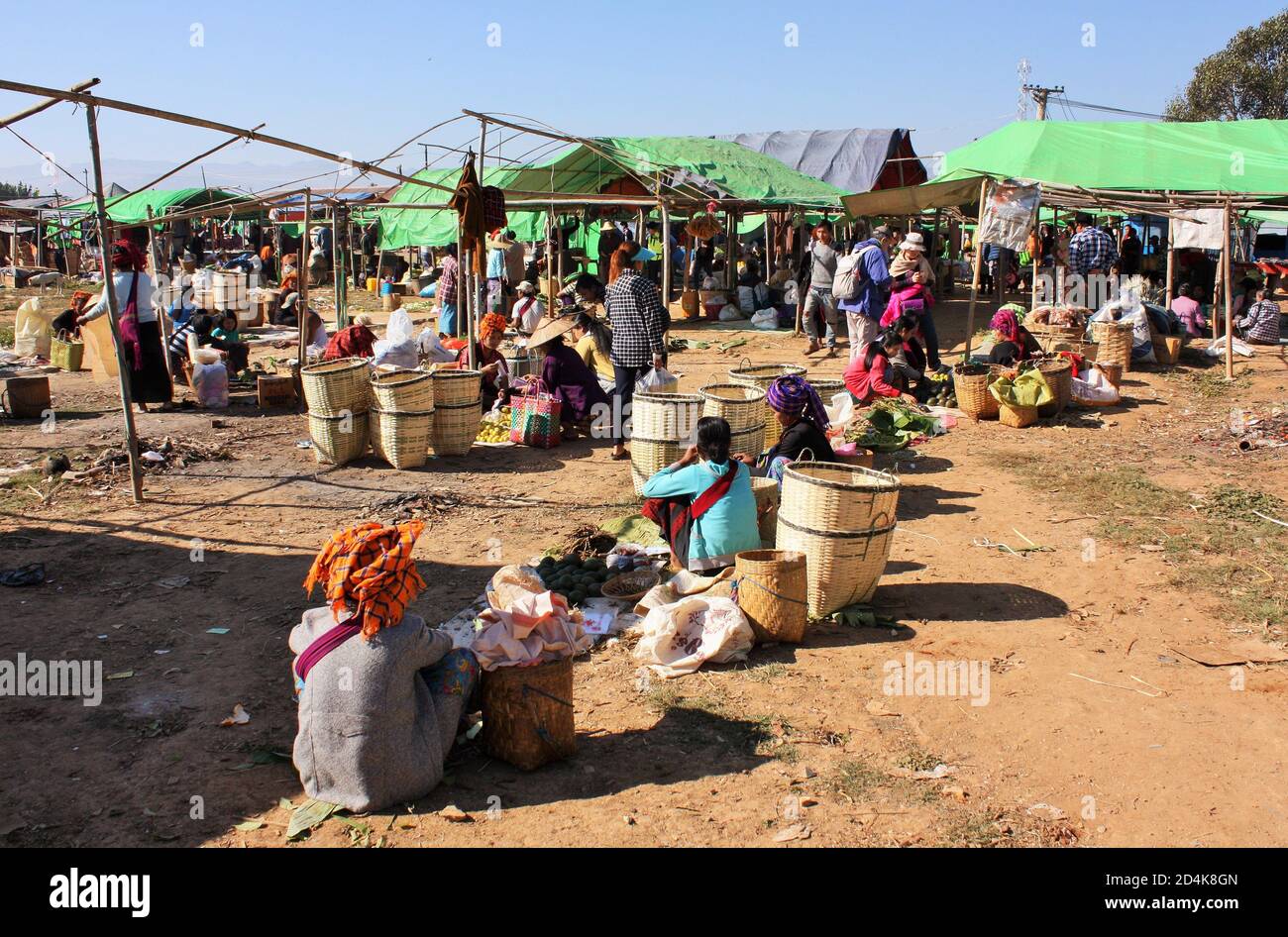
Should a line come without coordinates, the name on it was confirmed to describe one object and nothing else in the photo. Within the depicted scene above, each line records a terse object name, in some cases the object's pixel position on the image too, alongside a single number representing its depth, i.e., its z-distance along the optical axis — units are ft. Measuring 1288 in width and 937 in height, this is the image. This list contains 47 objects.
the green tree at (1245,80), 115.24
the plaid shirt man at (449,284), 49.14
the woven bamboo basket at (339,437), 29.53
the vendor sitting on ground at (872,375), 36.78
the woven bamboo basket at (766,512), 21.50
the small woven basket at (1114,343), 42.86
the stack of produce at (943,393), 38.01
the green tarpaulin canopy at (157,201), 100.37
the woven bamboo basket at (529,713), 13.75
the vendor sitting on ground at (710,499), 19.12
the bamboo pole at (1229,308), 40.66
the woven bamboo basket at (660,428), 24.76
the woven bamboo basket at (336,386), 28.81
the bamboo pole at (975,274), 42.09
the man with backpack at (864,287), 41.55
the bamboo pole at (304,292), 40.40
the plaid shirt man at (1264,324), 51.34
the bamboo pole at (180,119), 19.91
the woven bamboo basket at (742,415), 24.38
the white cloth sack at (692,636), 16.88
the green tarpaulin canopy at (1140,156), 55.42
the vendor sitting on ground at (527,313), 45.21
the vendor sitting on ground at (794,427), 22.16
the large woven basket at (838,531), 18.28
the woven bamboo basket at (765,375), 28.25
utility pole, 111.04
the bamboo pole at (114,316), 22.84
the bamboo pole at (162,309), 43.36
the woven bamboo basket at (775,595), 17.21
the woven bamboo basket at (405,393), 28.86
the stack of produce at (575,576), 19.65
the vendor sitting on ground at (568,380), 33.37
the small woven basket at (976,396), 35.37
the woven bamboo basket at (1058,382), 35.37
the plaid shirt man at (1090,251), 55.11
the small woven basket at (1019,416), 34.53
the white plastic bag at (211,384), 38.78
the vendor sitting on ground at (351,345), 35.32
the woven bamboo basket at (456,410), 30.60
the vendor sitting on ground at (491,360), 36.78
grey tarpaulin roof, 73.82
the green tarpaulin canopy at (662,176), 62.75
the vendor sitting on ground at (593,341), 35.63
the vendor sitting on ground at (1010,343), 38.88
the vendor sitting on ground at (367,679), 12.30
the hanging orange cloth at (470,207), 32.40
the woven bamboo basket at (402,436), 29.27
